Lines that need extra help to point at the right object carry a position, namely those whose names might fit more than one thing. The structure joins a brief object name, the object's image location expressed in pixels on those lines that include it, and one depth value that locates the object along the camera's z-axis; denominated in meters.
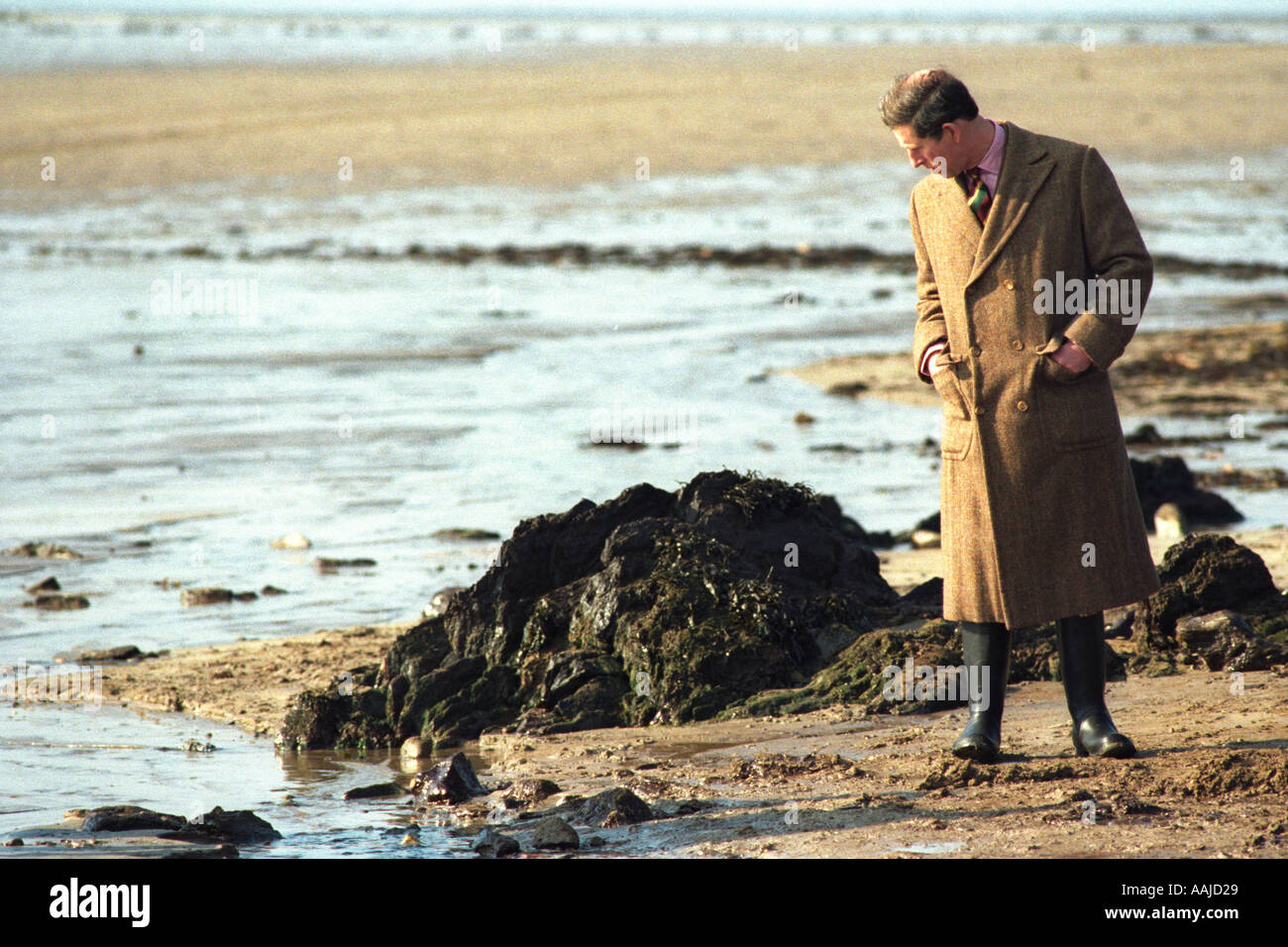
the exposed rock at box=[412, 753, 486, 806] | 11.25
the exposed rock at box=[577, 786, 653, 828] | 10.29
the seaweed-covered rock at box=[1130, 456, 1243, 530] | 19.53
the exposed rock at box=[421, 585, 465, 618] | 15.60
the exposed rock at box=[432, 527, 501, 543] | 19.80
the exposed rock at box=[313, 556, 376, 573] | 18.83
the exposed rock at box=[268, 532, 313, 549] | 19.75
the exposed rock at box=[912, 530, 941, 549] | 18.94
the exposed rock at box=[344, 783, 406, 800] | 11.60
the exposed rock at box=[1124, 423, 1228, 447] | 24.00
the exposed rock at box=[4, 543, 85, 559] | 19.39
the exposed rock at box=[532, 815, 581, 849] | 9.79
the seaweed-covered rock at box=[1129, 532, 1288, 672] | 13.46
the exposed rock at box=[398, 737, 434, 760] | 12.90
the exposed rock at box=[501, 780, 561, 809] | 11.00
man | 9.73
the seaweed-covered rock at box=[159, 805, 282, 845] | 10.12
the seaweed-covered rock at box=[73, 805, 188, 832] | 10.34
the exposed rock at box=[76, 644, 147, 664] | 15.53
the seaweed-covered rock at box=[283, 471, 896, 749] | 13.23
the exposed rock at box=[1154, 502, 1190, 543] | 18.81
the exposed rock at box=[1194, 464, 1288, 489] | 21.66
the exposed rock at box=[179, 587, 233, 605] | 17.56
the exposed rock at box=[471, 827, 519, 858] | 9.73
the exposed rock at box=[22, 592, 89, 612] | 17.39
